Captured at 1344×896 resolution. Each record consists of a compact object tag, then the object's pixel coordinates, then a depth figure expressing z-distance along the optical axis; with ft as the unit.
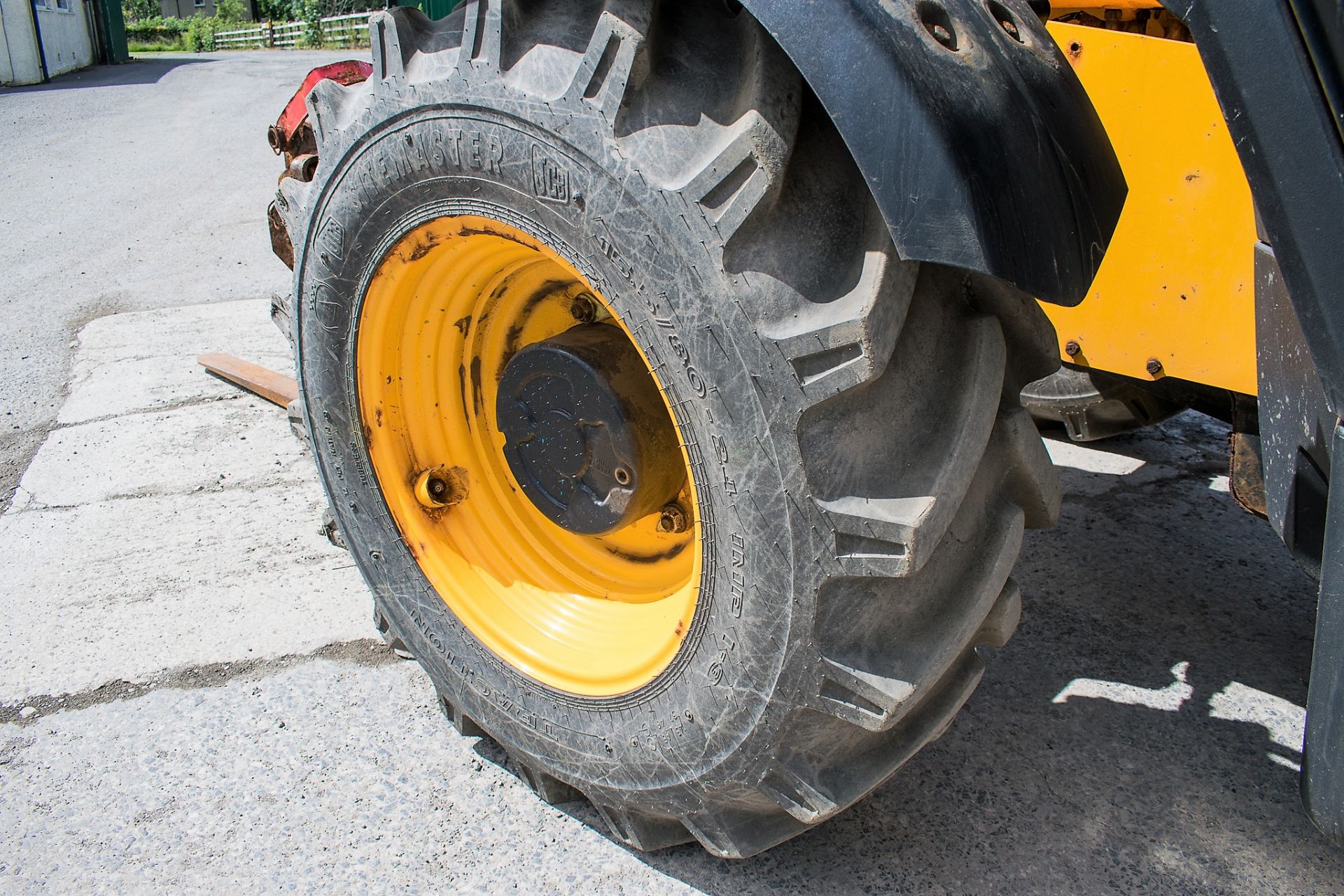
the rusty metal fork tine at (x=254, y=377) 12.46
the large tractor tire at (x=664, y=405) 4.03
